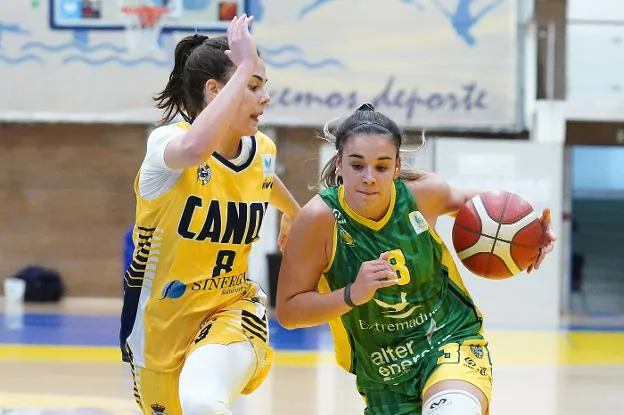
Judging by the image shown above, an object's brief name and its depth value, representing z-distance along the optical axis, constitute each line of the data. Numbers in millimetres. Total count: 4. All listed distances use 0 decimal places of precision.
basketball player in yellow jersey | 7543
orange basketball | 8359
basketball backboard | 27047
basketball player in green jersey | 7492
